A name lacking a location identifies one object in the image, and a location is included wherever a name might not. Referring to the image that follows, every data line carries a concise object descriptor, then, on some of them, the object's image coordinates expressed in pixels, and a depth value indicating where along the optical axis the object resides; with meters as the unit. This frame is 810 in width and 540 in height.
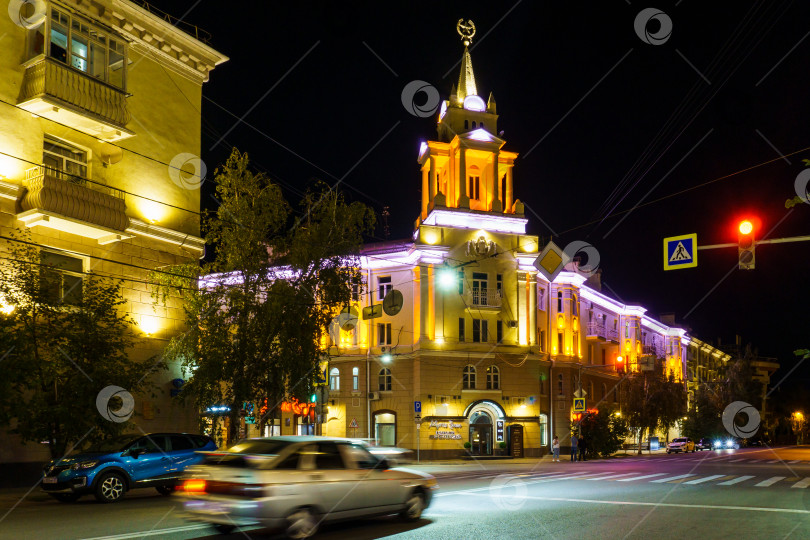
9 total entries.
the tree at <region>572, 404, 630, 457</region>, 49.56
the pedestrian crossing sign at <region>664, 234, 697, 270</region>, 18.52
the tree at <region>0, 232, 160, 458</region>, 19.55
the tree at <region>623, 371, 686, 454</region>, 61.84
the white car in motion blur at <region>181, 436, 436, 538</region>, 11.12
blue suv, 17.75
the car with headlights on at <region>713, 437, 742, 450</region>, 83.10
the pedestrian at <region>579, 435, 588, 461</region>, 45.34
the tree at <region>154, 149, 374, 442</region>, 24.83
